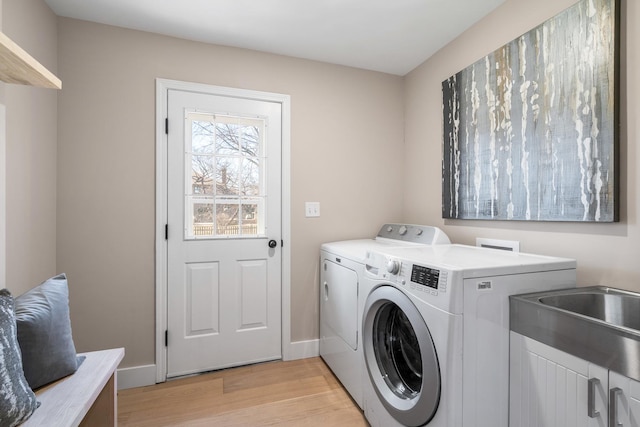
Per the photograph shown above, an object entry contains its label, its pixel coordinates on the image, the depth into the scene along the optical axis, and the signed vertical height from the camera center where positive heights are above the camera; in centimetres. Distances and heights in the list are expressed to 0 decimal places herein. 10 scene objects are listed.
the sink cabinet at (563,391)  83 -56
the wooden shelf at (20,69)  88 +50
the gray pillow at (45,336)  101 -44
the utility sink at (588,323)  83 -37
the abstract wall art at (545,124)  125 +47
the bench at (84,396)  91 -63
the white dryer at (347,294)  175 -54
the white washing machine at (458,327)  107 -43
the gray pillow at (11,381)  83 -50
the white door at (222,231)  205 -13
